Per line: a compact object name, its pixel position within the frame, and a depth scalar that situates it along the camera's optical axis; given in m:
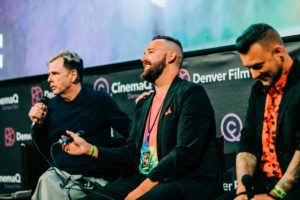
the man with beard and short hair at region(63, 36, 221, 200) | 2.96
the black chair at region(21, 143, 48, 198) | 4.11
